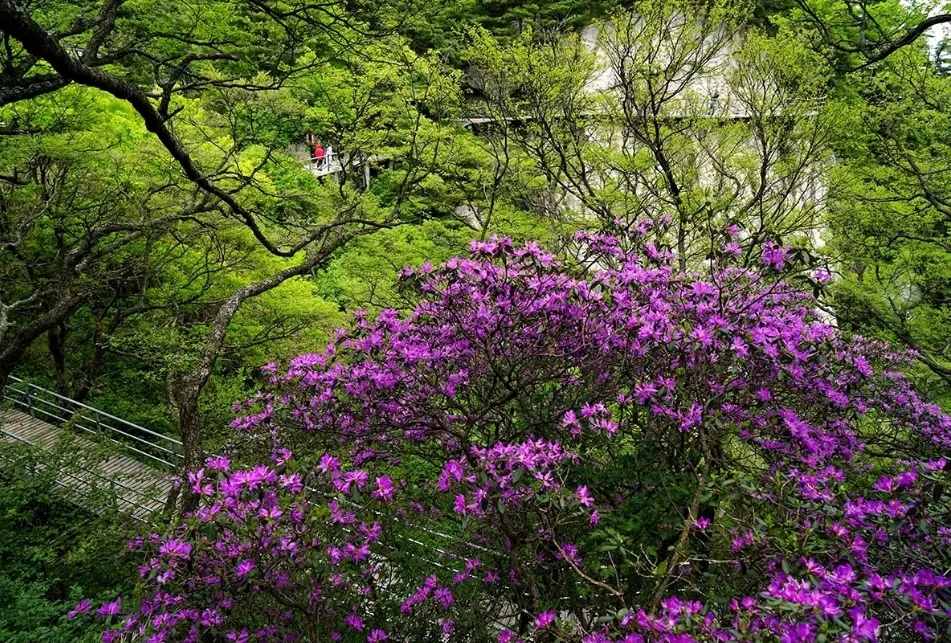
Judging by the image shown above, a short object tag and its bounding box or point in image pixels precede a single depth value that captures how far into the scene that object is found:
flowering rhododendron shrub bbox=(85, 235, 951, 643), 2.52
